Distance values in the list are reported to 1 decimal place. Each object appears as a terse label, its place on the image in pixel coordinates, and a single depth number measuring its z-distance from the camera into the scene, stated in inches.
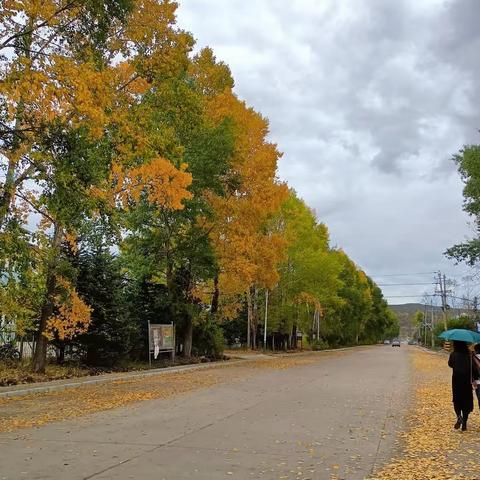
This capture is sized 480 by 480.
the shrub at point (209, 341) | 1280.8
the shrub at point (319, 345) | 2560.3
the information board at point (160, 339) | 1030.4
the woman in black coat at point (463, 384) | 390.3
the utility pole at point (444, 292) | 3140.3
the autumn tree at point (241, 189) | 1163.9
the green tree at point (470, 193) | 1512.1
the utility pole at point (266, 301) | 1743.4
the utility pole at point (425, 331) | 5334.2
